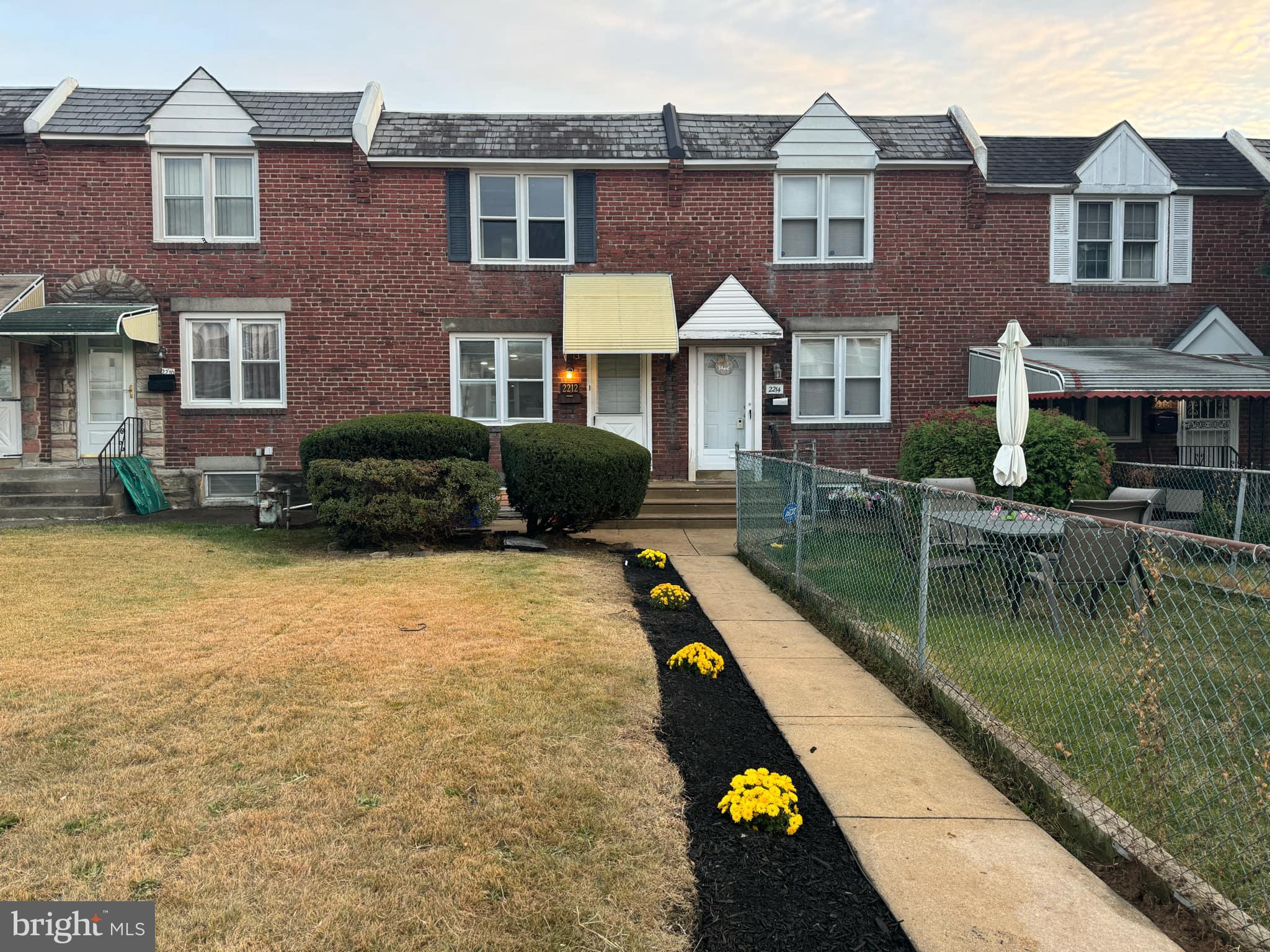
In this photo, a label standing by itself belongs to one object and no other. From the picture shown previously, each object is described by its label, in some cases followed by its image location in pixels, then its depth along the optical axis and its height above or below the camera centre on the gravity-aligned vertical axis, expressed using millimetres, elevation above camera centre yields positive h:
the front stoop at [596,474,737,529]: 13773 -1381
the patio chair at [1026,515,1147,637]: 5298 -973
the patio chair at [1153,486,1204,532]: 10227 -1021
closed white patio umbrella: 9562 +143
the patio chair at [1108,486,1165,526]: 8930 -744
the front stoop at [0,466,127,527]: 13188 -1151
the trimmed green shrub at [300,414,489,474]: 10930 -207
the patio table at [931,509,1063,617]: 5654 -825
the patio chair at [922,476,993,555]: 6037 -824
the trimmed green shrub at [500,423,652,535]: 10273 -630
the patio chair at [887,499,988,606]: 5664 -916
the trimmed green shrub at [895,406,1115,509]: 10859 -383
